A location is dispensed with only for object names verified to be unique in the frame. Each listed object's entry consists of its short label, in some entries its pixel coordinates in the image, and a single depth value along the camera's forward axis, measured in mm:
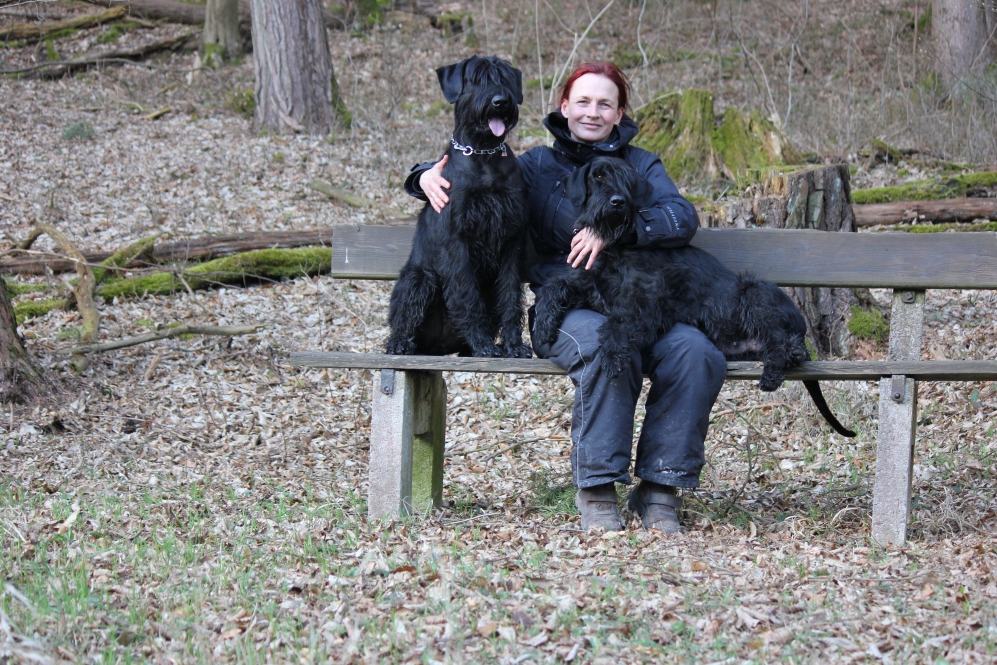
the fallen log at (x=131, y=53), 25797
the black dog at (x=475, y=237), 7449
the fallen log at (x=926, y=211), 13844
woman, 7113
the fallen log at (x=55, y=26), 27922
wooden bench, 7004
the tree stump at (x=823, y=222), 10828
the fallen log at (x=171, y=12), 29797
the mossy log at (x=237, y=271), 14156
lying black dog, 7258
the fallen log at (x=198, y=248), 14883
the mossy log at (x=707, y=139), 15773
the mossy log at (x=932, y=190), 14422
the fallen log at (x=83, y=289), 12562
